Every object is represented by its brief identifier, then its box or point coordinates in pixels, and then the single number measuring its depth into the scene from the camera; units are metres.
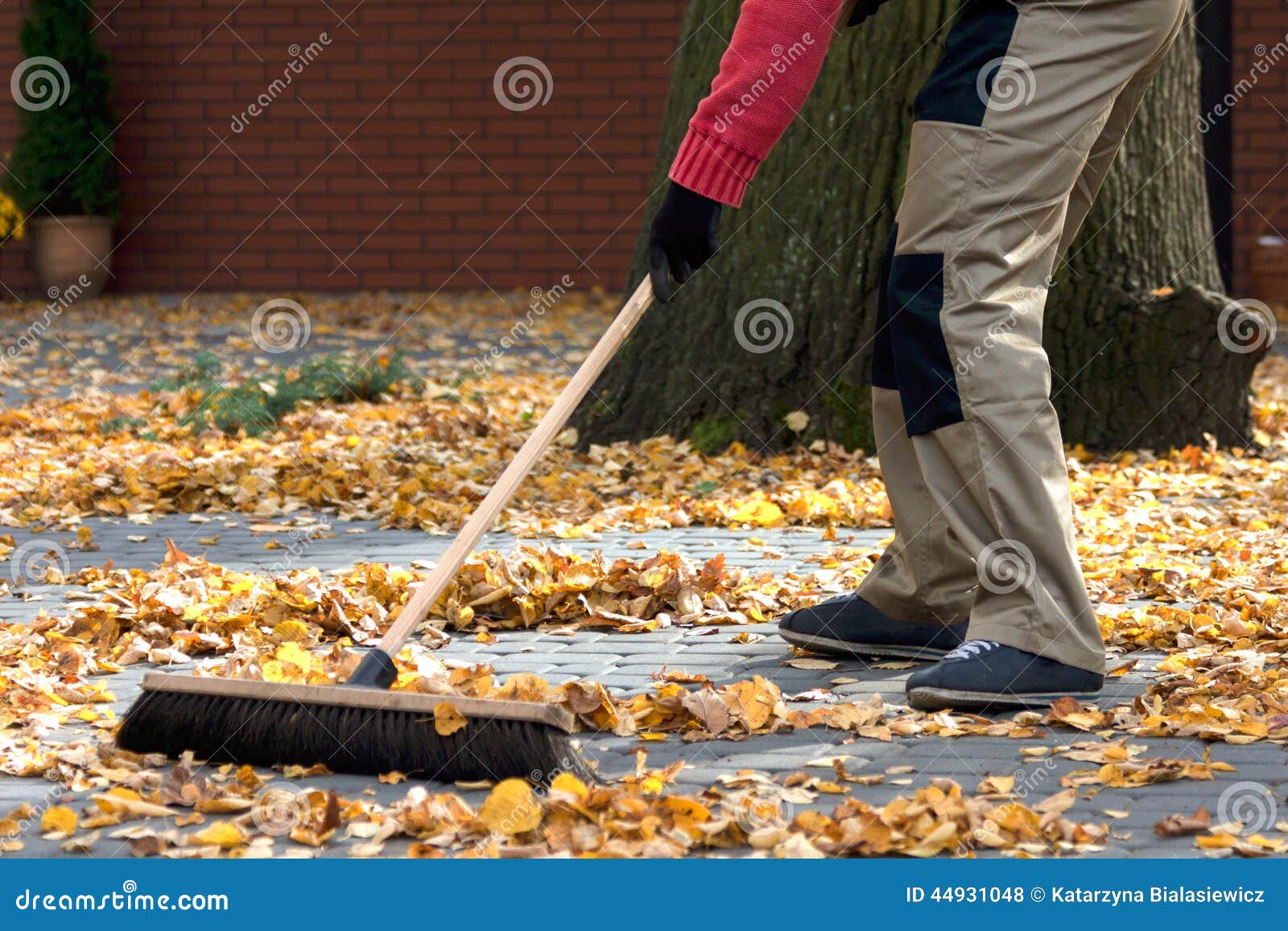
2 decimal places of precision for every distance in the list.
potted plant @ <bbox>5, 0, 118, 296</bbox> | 26.64
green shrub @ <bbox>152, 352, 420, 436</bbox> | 14.49
